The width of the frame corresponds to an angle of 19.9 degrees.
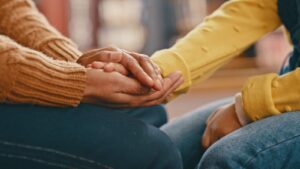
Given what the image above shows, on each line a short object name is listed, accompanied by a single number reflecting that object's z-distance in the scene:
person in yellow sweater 1.59
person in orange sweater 1.54
